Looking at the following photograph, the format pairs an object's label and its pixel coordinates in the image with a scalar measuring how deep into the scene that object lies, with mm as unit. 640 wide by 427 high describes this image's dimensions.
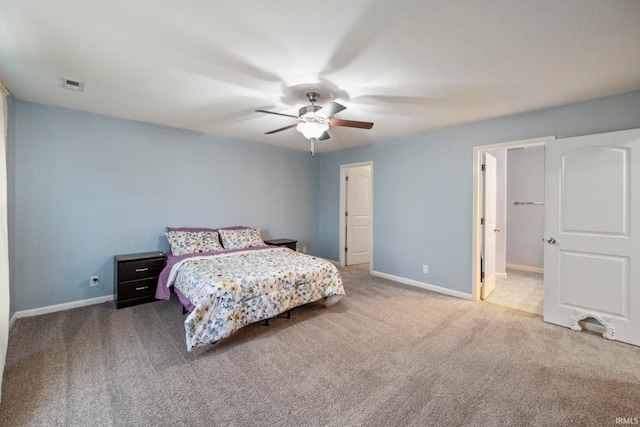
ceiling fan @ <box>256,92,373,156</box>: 2479
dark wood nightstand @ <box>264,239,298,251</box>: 4914
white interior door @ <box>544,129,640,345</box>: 2518
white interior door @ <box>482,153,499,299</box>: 3730
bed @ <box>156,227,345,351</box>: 2379
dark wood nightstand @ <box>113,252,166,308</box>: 3271
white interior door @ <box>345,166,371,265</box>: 5656
